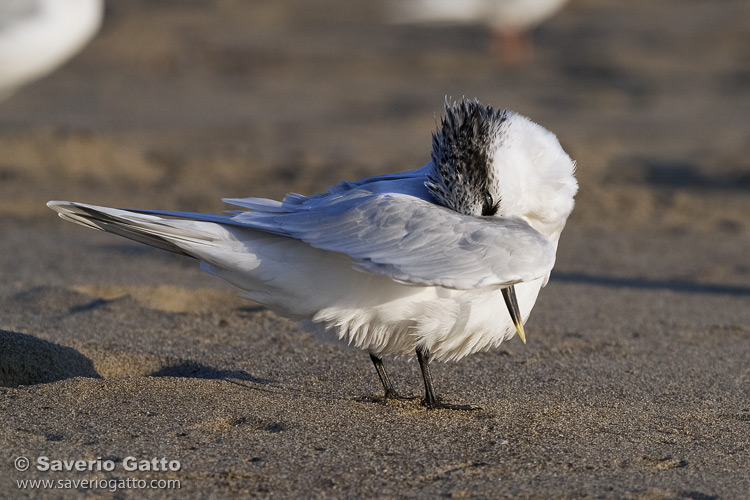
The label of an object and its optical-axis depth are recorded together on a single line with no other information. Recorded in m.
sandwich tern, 6.80
